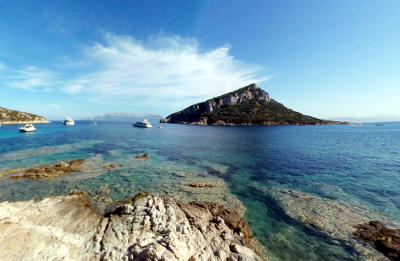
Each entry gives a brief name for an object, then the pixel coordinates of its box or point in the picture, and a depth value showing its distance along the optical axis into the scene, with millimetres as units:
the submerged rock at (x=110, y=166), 25953
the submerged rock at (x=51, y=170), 21375
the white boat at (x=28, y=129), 82025
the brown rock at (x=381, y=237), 9812
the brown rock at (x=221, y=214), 11516
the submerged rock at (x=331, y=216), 10617
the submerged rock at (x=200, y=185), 19384
